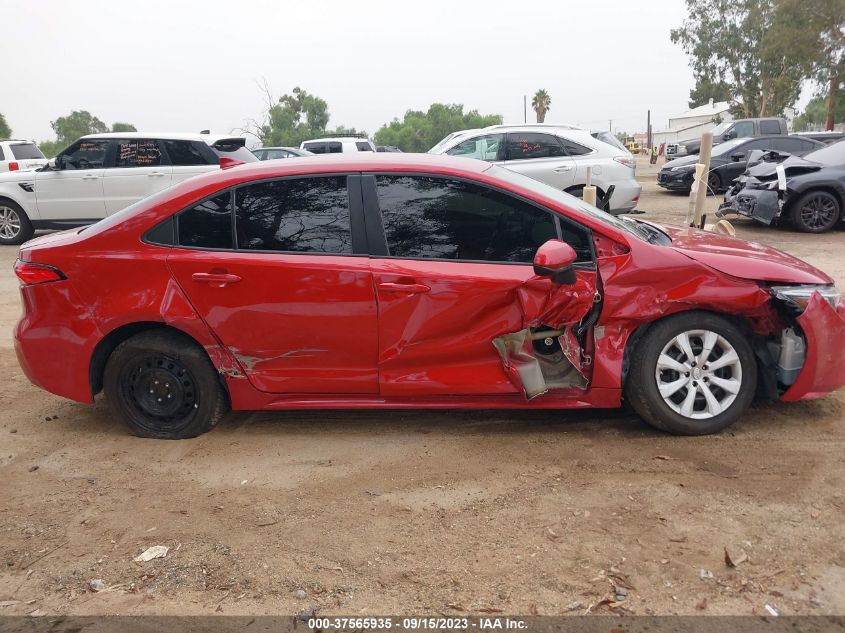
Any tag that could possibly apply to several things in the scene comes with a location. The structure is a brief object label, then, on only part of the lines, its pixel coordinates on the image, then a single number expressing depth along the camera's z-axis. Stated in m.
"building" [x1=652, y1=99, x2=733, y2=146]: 55.41
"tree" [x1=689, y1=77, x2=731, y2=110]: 55.96
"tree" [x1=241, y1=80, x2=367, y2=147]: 55.33
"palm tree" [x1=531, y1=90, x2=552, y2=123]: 61.84
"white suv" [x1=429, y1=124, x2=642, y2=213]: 10.66
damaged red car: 3.64
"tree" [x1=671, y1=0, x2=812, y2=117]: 49.00
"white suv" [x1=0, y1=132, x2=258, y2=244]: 10.84
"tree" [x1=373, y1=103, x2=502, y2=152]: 71.00
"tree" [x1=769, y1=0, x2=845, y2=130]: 36.16
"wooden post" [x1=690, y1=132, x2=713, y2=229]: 7.57
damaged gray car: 10.72
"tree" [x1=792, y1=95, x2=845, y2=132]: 81.88
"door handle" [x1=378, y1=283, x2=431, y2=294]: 3.63
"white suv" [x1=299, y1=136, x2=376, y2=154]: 20.66
